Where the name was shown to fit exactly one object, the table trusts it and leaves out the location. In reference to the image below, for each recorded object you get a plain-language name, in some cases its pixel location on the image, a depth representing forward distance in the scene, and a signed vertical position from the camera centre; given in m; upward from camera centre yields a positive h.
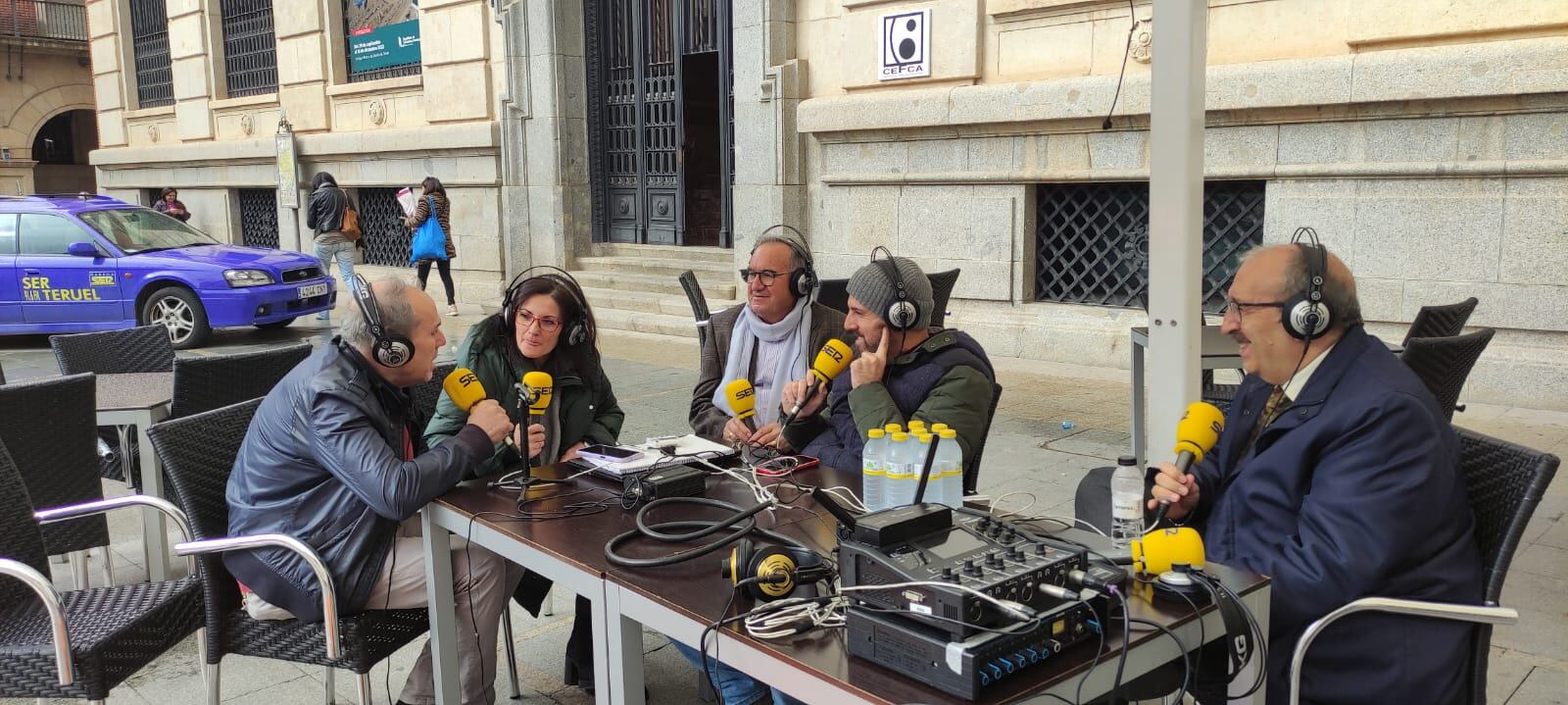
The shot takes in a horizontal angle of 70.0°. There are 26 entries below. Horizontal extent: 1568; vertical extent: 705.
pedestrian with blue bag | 13.64 -0.24
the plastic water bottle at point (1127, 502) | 2.48 -0.67
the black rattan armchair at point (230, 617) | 3.06 -1.12
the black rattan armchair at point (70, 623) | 2.85 -1.11
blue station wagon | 11.70 -0.68
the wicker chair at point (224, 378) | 4.43 -0.67
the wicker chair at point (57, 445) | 3.85 -0.79
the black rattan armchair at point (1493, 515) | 2.30 -0.69
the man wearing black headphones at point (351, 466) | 3.03 -0.69
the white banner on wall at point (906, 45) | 9.69 +1.37
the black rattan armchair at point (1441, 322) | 4.73 -0.55
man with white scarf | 4.40 -0.50
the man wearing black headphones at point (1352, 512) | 2.34 -0.68
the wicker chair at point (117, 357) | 5.25 -0.69
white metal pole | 2.99 -0.05
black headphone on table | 2.22 -0.73
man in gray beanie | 3.45 -0.52
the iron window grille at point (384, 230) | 16.50 -0.28
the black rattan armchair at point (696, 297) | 5.91 -0.48
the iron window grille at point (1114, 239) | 8.50 -0.33
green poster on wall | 15.73 +2.54
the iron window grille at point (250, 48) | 18.20 +2.74
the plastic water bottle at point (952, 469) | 2.78 -0.66
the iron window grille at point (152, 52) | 21.08 +3.12
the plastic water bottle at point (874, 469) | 2.85 -0.67
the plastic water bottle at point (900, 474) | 2.78 -0.67
